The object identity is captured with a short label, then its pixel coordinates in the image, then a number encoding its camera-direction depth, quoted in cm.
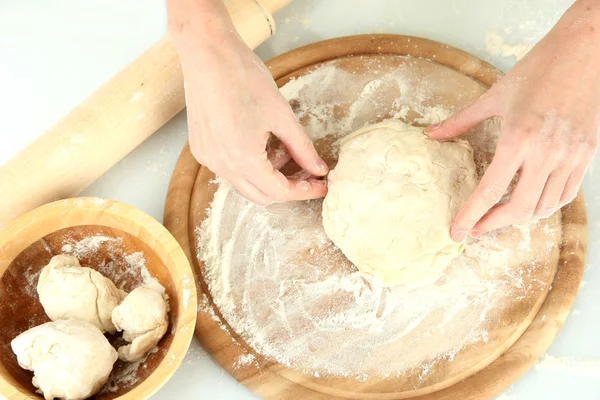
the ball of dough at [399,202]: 61
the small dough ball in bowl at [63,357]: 56
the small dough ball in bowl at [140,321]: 58
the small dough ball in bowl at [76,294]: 59
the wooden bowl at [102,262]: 59
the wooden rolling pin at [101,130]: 65
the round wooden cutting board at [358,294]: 62
